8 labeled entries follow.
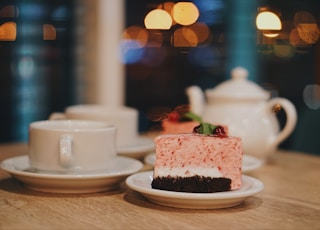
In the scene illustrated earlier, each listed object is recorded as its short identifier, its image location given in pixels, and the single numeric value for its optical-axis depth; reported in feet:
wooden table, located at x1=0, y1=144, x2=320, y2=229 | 2.13
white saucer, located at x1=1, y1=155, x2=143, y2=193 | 2.40
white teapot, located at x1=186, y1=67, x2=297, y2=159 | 3.24
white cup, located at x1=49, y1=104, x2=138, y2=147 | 3.11
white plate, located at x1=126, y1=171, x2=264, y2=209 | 2.24
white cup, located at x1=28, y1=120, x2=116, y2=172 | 2.44
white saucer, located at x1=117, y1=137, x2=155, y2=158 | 3.11
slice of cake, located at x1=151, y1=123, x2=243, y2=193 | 2.34
